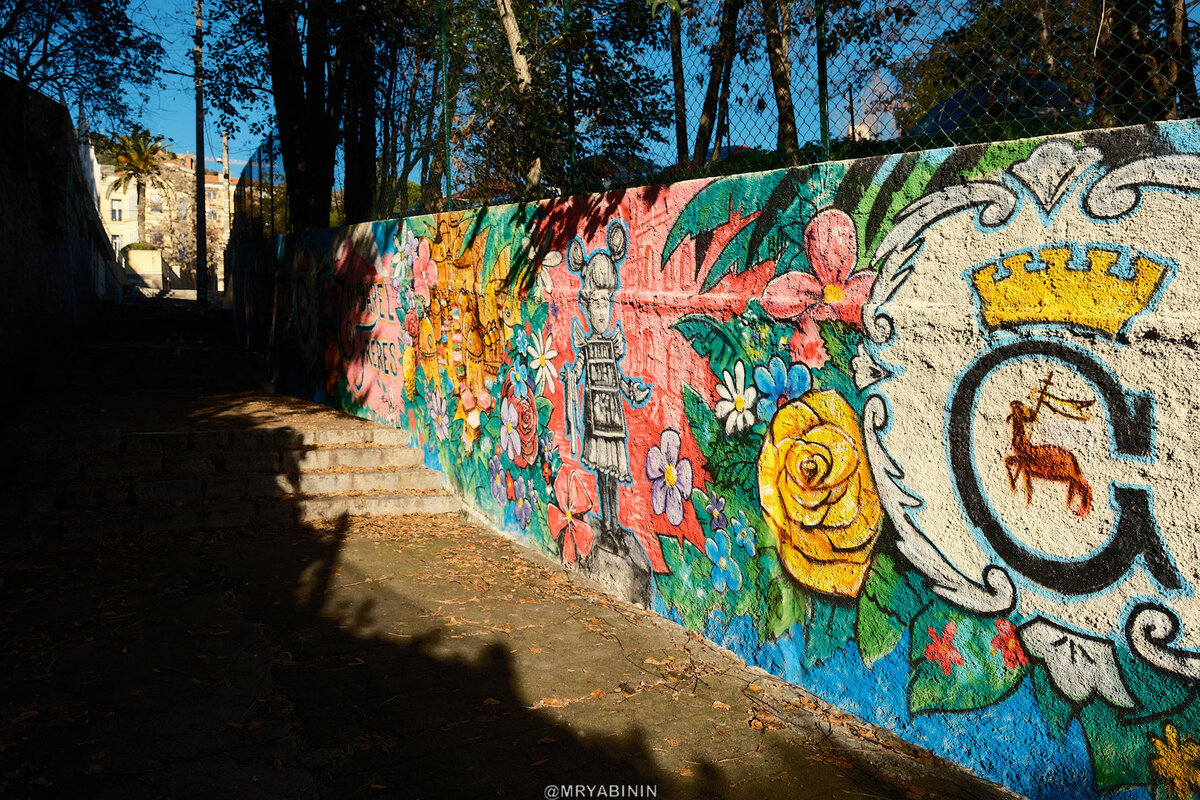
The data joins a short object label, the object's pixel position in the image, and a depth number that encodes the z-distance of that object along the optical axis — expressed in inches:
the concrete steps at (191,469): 254.2
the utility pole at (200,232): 741.3
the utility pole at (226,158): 1142.0
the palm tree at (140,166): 1920.3
